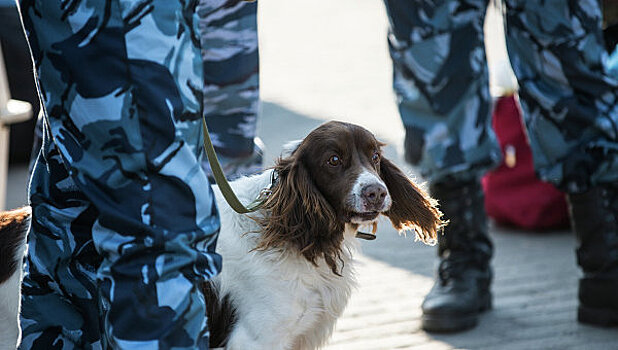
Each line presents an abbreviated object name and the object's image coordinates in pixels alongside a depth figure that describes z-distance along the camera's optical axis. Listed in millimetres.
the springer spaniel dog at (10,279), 4715
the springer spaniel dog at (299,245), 4891
